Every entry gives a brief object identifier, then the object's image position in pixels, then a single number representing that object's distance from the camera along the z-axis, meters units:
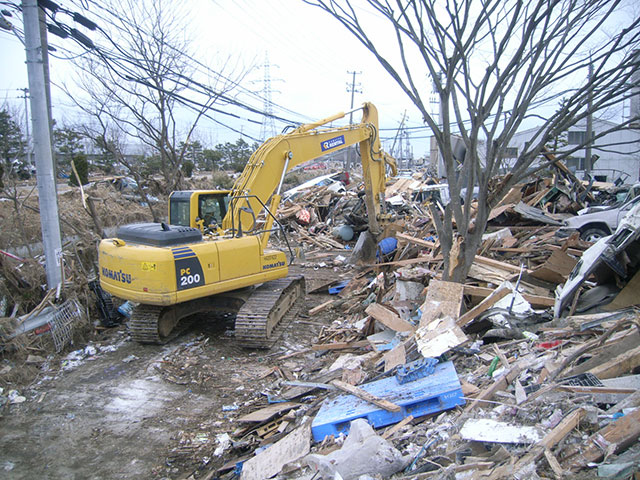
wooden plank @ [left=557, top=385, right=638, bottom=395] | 3.09
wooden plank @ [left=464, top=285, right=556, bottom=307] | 6.03
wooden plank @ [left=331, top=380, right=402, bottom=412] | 3.79
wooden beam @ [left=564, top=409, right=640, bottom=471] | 2.54
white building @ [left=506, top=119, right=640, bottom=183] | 31.92
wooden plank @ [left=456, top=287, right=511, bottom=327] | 5.37
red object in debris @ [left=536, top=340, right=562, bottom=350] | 4.46
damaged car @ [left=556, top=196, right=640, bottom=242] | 10.85
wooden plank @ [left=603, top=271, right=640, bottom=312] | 5.14
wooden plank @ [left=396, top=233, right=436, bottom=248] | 9.57
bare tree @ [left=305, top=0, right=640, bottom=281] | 4.34
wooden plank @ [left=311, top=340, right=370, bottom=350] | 6.33
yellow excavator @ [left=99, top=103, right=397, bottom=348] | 6.50
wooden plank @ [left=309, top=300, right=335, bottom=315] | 8.57
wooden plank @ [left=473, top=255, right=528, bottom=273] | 7.25
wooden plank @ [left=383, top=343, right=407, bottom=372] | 4.70
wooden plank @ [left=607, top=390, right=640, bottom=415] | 2.91
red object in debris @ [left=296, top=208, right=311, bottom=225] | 19.11
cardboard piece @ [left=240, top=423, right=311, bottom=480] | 3.71
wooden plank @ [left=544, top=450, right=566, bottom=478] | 2.50
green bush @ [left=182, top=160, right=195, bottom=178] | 28.50
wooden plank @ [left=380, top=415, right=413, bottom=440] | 3.60
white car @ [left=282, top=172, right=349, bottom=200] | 22.70
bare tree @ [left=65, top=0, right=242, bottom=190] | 12.70
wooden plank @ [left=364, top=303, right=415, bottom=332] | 5.89
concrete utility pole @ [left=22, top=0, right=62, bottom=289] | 7.17
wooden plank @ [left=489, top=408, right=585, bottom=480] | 2.58
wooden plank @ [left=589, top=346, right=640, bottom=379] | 3.46
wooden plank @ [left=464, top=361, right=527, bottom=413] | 3.64
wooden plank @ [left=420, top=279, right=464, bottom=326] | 5.44
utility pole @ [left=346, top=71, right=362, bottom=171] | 49.62
